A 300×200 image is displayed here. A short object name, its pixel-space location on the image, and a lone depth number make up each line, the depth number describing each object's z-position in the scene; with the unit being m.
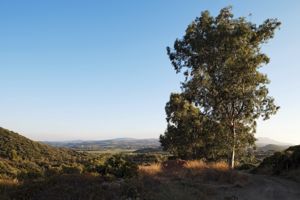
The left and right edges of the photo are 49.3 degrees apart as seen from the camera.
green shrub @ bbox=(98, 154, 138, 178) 14.02
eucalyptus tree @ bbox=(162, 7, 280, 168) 21.17
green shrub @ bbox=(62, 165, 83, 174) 14.92
